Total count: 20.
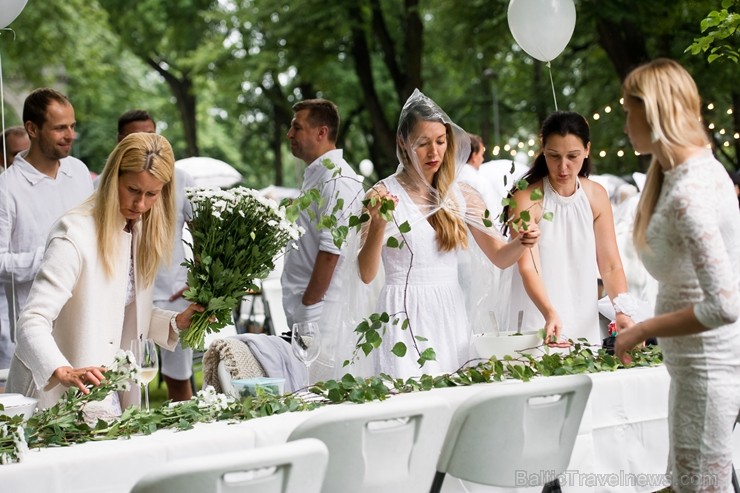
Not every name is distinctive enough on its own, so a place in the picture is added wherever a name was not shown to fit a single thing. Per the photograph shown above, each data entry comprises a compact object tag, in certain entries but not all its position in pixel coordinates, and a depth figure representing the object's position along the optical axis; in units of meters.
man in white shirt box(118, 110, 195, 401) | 5.77
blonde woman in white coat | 3.33
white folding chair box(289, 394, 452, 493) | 2.65
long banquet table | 2.60
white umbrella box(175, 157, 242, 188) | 13.98
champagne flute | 2.96
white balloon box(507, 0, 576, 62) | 5.89
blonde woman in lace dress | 2.54
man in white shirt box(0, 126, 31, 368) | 5.32
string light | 14.39
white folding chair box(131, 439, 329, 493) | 2.14
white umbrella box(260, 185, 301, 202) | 16.75
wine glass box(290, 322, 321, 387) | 3.38
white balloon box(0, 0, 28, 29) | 5.32
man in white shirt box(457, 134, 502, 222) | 6.41
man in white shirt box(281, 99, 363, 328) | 5.20
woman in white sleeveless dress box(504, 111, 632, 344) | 4.38
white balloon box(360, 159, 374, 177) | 24.38
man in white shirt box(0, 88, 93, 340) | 4.89
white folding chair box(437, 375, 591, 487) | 2.89
